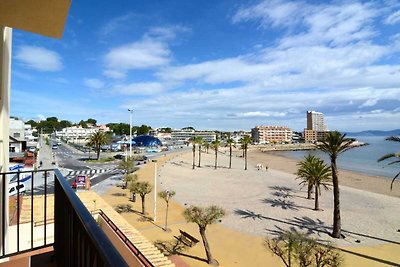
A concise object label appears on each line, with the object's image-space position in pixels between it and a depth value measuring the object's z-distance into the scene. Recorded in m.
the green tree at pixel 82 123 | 169.76
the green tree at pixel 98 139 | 54.78
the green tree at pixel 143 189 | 21.45
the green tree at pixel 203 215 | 14.26
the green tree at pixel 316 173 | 23.58
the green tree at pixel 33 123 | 158.00
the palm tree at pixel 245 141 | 53.71
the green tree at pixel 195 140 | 57.06
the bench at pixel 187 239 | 15.61
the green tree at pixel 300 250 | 11.08
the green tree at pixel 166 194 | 20.52
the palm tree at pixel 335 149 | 17.50
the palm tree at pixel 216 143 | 55.59
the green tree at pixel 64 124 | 164.75
